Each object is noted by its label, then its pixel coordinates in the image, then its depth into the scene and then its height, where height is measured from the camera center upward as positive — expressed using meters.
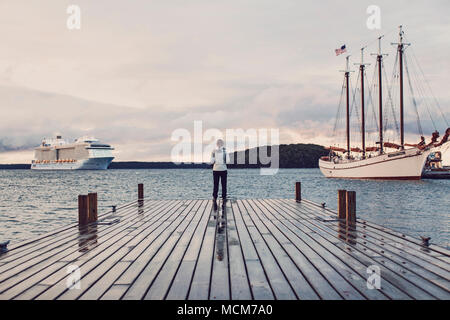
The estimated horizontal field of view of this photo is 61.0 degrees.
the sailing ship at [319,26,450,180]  48.19 +1.82
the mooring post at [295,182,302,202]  14.10 -0.86
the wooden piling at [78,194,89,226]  8.76 -0.92
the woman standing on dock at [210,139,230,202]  11.26 +0.25
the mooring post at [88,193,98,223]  9.12 -0.90
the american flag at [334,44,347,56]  42.97 +13.38
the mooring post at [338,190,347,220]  9.44 -0.92
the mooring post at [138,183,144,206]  15.07 -0.92
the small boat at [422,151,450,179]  75.19 -0.53
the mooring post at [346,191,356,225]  8.77 -0.90
